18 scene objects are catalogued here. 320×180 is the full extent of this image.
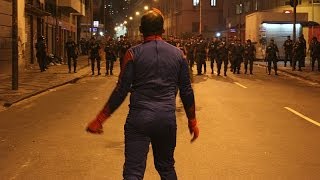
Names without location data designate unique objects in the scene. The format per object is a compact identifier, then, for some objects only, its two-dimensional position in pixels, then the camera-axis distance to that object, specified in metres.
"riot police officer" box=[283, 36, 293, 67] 32.91
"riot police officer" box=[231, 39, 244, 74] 29.19
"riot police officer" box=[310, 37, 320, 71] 29.92
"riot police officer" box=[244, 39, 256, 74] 28.99
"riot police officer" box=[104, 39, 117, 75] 27.92
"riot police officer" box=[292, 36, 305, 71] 30.91
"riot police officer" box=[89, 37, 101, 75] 28.22
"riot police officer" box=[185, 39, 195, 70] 28.54
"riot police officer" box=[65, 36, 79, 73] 28.91
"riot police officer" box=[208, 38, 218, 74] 28.78
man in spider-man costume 4.62
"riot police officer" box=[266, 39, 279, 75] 27.97
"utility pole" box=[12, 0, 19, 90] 17.94
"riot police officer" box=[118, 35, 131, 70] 26.75
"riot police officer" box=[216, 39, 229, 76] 27.83
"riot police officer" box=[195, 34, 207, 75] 27.57
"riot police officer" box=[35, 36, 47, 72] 29.69
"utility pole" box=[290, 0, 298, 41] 33.19
